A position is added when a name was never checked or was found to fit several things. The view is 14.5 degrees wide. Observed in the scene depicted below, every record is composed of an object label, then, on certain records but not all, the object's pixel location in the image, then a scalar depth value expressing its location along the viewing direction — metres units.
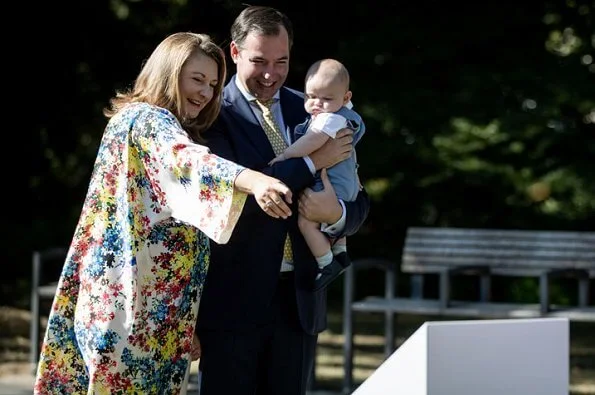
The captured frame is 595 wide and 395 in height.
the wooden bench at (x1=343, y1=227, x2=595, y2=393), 14.67
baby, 7.16
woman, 6.53
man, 7.11
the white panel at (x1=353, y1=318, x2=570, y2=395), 6.39
